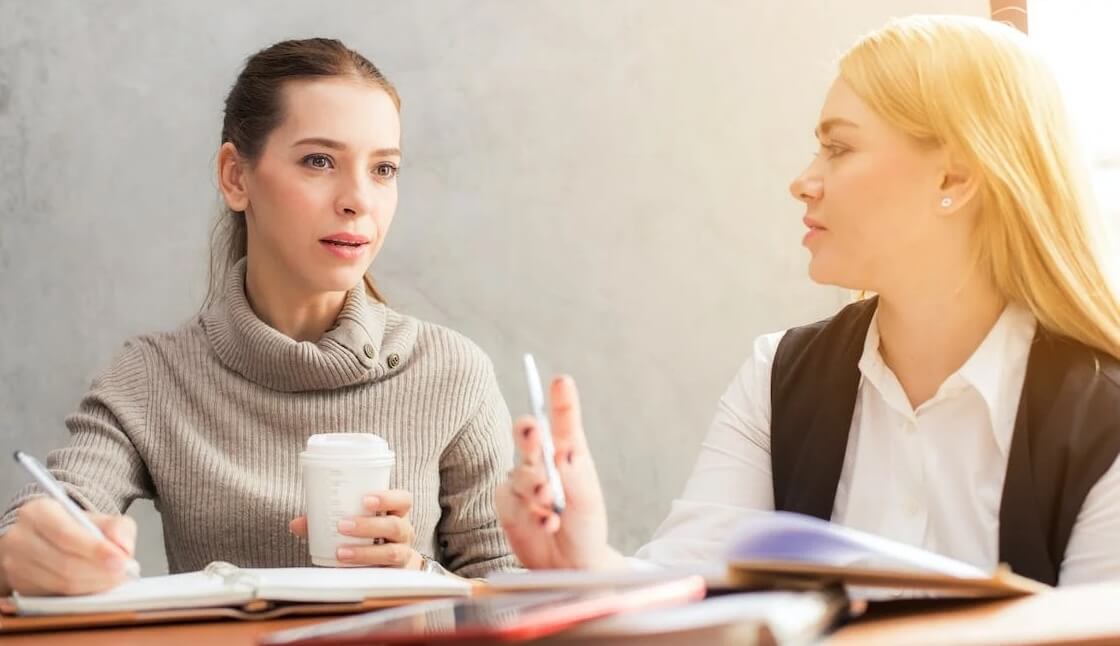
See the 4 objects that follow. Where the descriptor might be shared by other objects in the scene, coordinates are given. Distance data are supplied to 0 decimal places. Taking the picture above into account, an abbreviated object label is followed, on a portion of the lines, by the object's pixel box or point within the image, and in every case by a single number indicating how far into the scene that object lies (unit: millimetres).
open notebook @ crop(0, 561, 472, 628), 1685
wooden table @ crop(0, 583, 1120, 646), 1500
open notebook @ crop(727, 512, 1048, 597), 1546
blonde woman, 1908
